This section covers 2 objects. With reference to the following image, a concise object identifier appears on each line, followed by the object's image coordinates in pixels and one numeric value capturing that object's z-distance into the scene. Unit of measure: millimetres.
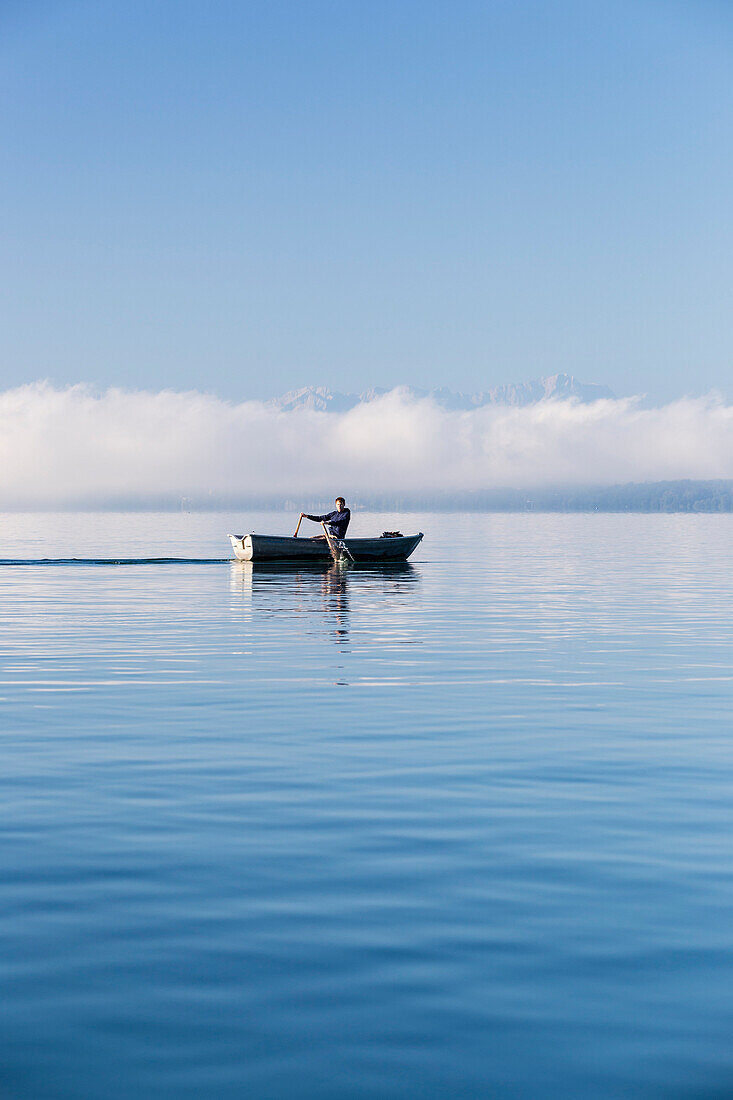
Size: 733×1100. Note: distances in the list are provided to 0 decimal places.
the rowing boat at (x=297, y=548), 51688
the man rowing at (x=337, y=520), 50188
